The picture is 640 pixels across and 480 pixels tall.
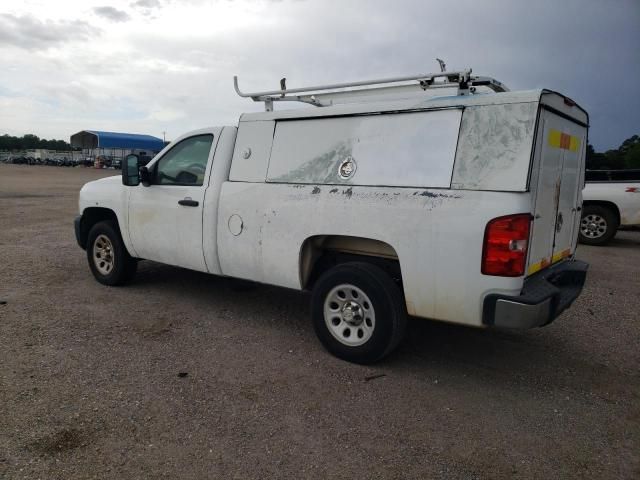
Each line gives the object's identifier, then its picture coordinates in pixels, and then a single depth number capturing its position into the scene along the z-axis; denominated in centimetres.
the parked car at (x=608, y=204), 971
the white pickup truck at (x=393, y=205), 333
